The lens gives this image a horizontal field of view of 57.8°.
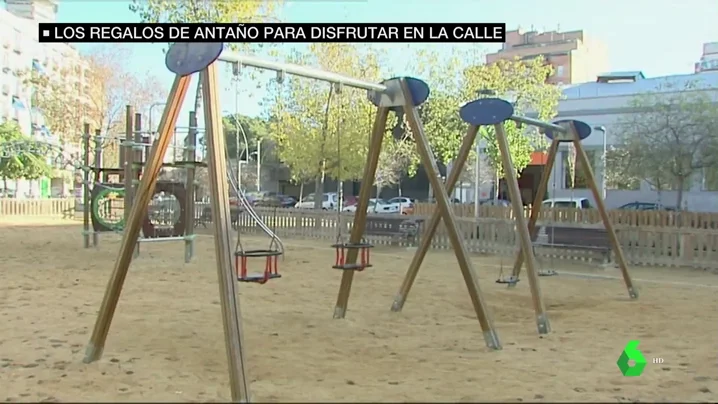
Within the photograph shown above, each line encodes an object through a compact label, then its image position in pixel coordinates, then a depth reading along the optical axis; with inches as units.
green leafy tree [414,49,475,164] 938.7
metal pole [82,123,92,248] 586.9
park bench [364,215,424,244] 642.8
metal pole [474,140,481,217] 603.1
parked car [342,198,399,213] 1388.4
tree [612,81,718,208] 765.9
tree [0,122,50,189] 1455.2
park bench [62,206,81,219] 1122.9
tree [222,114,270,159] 1350.1
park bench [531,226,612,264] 496.1
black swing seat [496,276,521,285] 328.2
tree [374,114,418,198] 1058.7
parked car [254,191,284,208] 1737.0
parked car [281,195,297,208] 1711.2
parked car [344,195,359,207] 1584.6
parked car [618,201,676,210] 982.3
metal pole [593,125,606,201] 965.8
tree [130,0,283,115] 767.1
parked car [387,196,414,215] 1328.2
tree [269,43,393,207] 807.7
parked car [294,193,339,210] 1637.6
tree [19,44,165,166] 1334.9
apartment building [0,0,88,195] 1373.0
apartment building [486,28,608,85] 2618.1
